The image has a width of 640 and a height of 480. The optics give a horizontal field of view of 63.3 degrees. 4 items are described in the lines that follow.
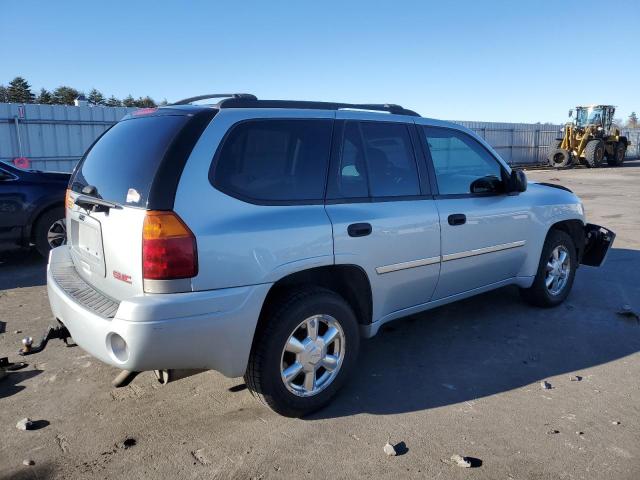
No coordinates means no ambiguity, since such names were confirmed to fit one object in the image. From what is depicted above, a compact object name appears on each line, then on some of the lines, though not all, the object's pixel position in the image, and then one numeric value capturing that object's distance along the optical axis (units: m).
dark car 6.53
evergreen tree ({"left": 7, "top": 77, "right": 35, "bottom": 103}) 67.00
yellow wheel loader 27.66
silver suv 2.61
